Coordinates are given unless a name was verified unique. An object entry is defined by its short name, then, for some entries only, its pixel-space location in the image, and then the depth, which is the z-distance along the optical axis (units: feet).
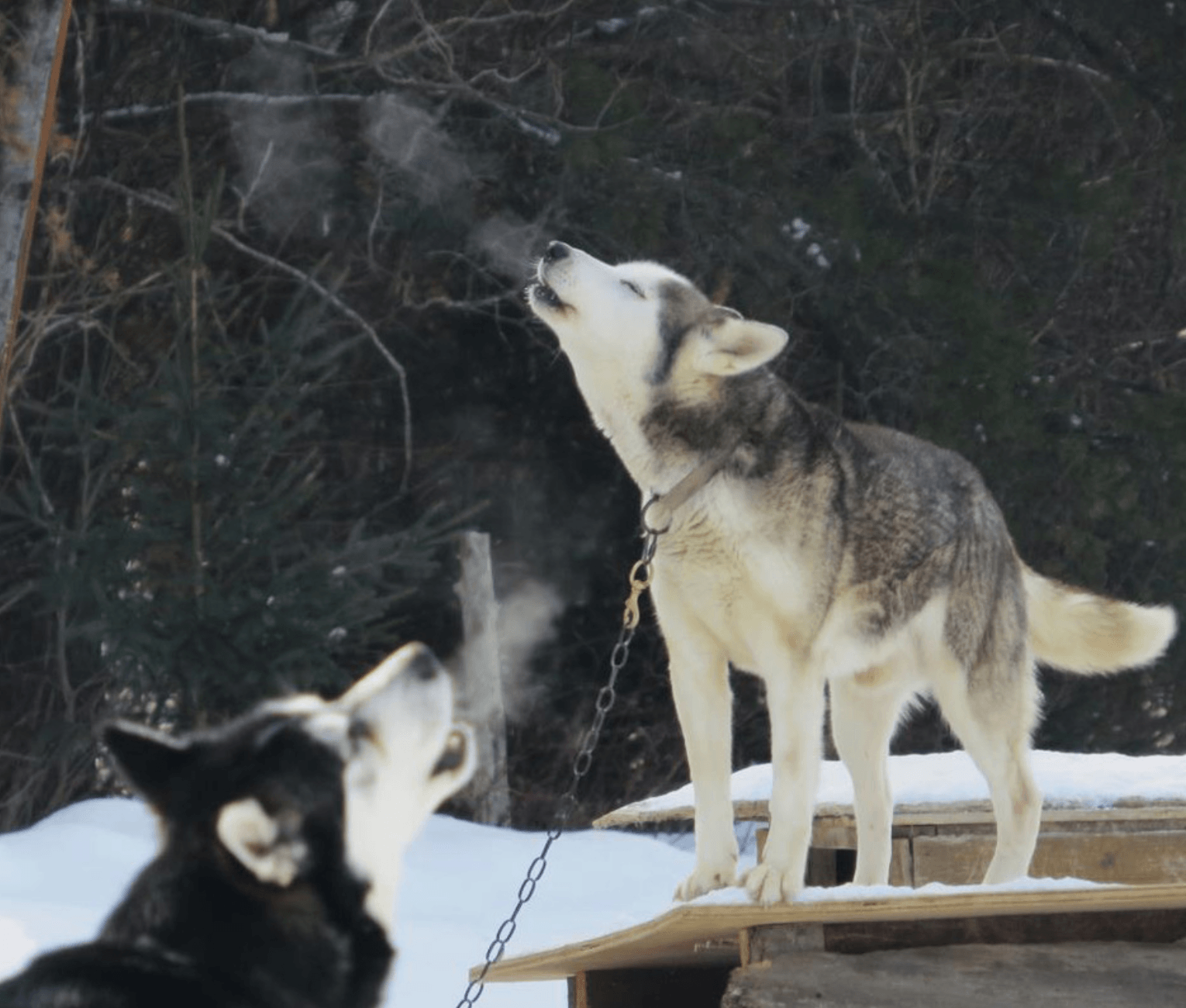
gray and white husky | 31.01
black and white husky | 17.81
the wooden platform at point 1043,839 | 38.73
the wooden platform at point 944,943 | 26.43
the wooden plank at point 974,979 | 26.86
